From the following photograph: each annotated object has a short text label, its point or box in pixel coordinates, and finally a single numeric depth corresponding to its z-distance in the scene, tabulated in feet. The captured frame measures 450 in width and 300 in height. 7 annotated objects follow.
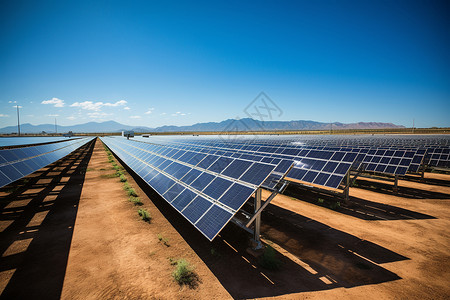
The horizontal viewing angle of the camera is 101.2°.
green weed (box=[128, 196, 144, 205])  41.73
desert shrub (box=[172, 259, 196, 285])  19.70
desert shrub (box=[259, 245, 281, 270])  21.90
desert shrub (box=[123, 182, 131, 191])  51.91
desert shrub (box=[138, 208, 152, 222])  34.01
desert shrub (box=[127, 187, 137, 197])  46.80
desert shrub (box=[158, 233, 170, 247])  26.69
